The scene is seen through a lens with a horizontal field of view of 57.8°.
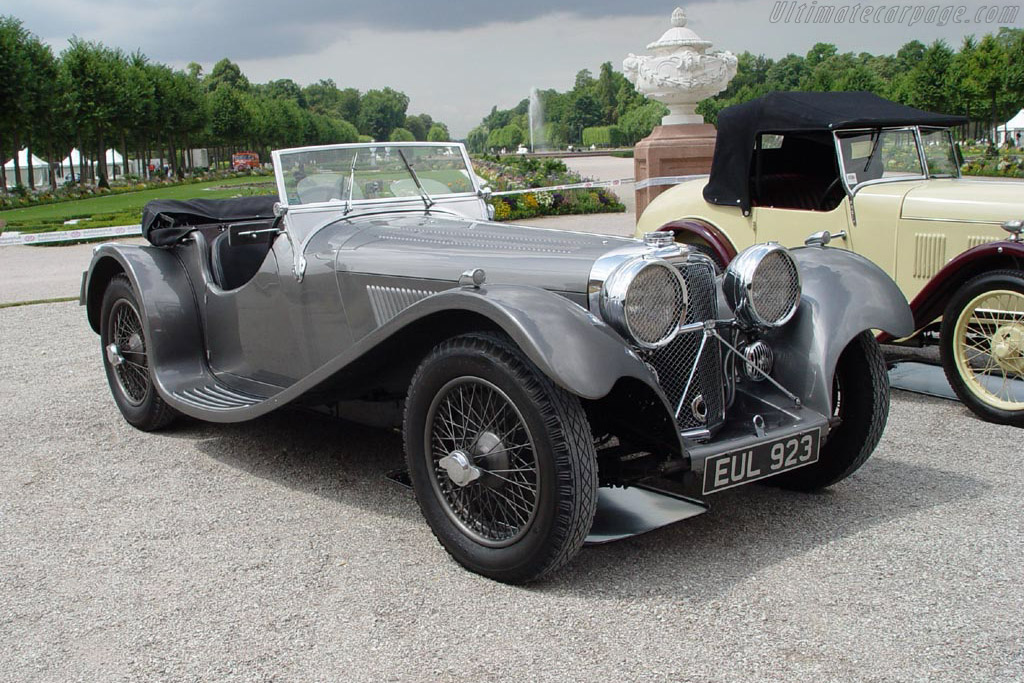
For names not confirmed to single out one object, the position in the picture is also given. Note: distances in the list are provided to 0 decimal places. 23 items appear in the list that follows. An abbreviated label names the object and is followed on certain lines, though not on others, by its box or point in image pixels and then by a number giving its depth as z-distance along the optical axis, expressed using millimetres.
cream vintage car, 5172
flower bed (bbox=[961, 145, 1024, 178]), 21484
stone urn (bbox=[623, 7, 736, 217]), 11969
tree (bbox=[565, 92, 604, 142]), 115875
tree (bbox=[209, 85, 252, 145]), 61156
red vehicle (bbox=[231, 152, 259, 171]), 63312
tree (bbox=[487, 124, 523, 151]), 97625
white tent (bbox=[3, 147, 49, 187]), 55262
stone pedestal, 11930
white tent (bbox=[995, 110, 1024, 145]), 40156
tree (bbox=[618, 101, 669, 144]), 81062
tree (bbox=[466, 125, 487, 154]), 117675
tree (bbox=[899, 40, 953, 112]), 42156
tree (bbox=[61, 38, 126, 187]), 39688
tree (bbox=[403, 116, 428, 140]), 173375
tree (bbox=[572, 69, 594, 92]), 124312
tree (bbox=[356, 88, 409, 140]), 165000
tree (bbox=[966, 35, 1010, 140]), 37562
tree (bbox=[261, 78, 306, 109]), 131725
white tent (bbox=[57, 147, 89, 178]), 64269
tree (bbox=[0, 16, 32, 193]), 31547
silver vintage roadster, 3051
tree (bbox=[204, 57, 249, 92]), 108181
